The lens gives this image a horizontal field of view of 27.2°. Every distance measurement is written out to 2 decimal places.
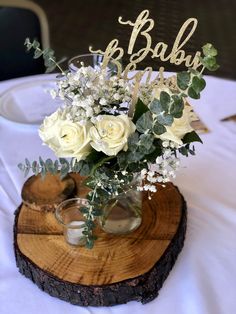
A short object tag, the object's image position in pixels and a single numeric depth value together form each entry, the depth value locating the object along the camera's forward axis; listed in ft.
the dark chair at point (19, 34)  5.58
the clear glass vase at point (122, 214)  2.83
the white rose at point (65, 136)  2.36
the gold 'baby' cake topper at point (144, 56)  2.48
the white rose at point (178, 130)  2.34
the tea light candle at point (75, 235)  2.71
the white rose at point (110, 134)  2.33
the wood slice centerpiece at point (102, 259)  2.55
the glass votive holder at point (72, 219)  2.71
